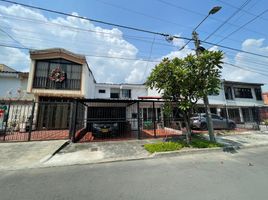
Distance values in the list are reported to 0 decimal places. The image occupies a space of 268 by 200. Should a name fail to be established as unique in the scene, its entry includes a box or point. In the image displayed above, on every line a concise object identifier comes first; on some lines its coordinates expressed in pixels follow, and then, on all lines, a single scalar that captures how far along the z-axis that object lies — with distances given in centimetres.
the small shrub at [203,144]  730
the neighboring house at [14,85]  1434
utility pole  837
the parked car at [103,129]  959
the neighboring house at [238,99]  2120
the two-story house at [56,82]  1293
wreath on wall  1375
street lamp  749
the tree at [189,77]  720
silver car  1392
